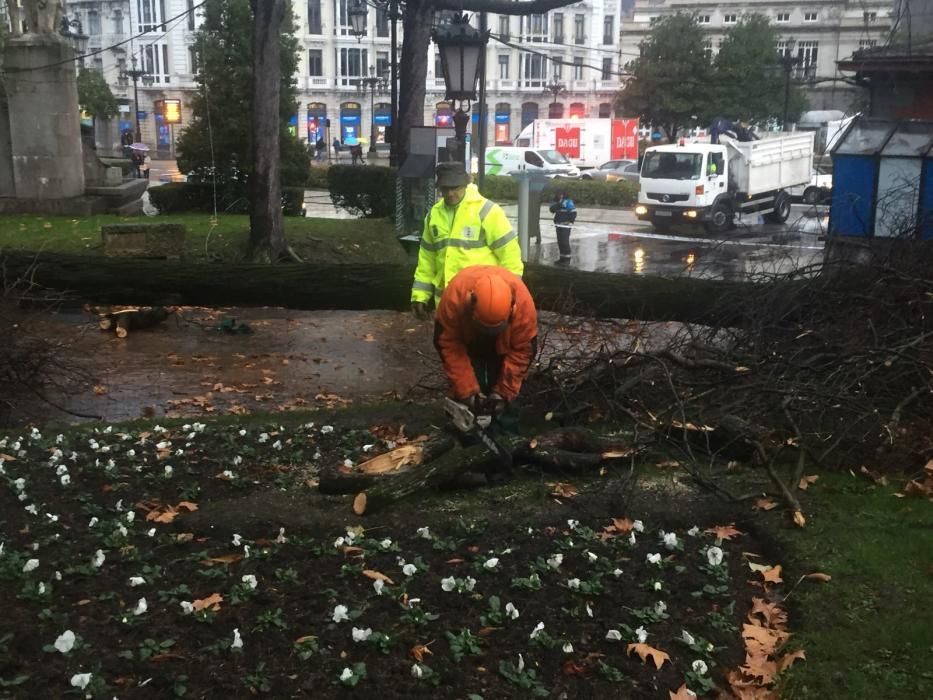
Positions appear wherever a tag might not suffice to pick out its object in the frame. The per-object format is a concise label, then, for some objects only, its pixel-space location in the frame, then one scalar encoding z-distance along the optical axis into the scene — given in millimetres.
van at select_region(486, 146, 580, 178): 40469
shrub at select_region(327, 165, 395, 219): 21125
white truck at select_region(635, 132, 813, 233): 25375
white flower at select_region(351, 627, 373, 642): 3750
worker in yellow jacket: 6547
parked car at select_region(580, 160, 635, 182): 40344
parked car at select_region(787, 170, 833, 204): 30027
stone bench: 14245
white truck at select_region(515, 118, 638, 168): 46656
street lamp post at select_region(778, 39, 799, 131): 31984
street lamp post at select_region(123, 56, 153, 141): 49044
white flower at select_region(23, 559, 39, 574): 4234
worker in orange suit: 5445
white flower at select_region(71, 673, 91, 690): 3359
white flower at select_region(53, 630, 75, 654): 3594
